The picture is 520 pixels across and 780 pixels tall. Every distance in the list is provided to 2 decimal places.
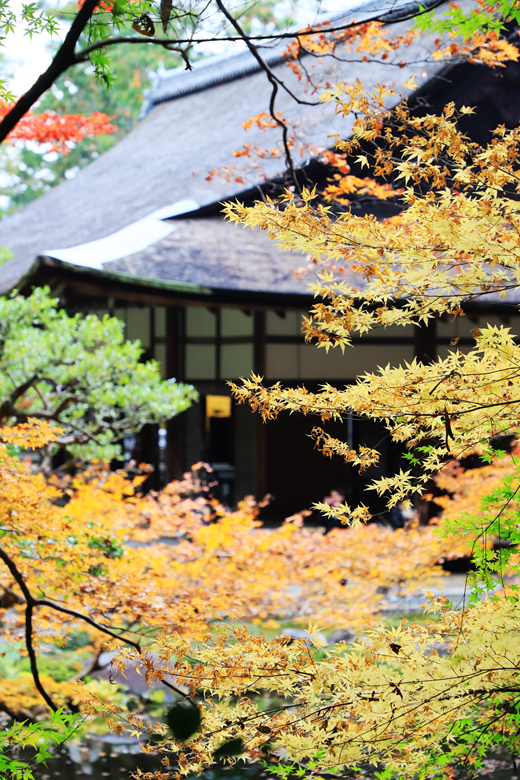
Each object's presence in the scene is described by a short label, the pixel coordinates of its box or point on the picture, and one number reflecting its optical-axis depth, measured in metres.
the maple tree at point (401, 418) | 4.53
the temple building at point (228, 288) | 17.53
